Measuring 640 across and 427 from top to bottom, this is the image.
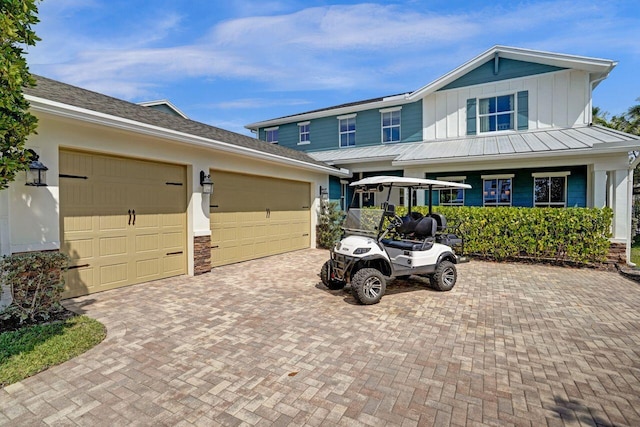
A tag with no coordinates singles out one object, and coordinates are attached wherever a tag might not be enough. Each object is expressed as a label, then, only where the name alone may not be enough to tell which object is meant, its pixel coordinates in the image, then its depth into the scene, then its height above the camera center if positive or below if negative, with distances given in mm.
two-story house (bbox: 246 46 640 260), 8859 +2564
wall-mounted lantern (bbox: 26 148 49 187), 4442 +428
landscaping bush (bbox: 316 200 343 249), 11234 -650
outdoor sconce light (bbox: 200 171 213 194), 7039 +486
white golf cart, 4996 -752
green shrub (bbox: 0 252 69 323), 3994 -1031
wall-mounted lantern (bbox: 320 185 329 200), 11523 +459
